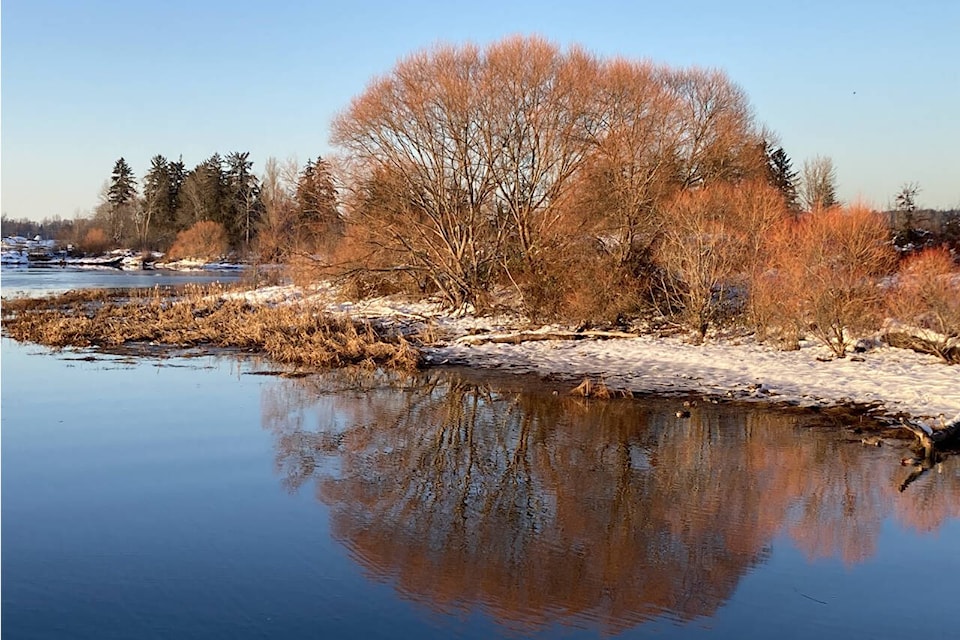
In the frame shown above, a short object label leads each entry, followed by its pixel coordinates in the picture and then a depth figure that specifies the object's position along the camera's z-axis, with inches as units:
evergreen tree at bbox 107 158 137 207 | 3368.6
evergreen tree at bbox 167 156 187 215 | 3258.6
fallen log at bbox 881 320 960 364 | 655.1
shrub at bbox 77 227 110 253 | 3152.1
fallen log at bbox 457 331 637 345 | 850.1
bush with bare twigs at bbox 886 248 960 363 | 655.1
